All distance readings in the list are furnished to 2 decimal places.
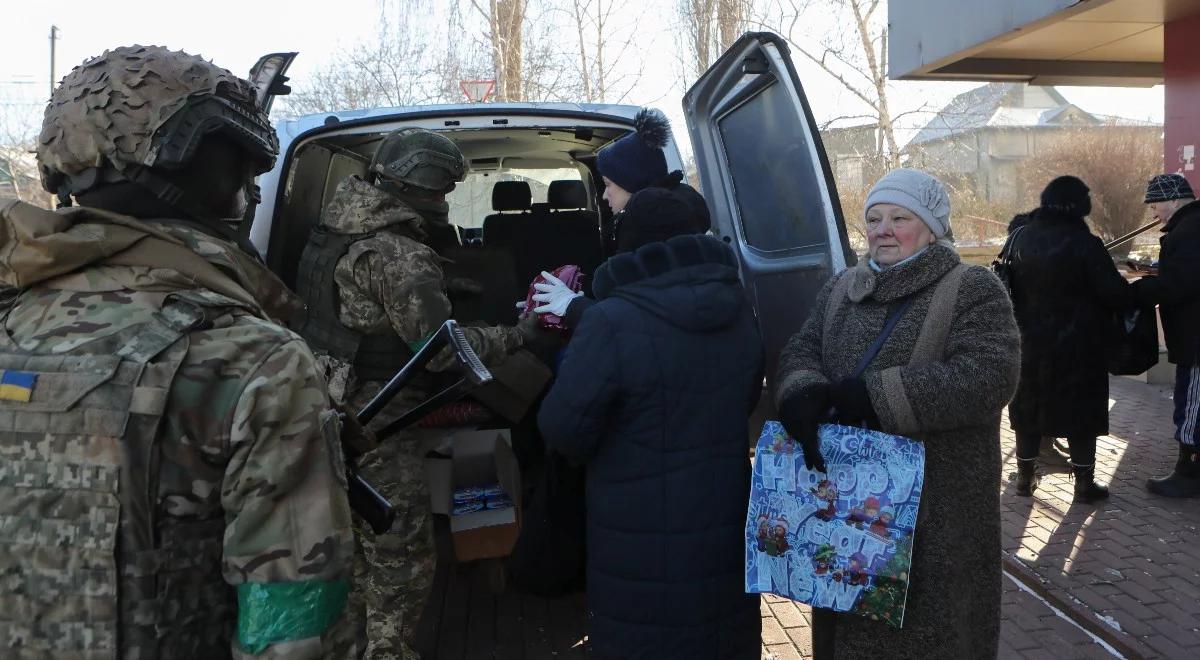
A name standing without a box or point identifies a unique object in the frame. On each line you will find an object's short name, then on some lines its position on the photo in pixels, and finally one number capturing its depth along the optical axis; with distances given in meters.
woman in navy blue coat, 2.17
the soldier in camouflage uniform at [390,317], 3.01
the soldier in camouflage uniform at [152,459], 1.27
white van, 3.06
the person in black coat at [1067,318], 4.80
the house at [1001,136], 36.69
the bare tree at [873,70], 18.12
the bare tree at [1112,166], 22.08
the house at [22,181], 24.23
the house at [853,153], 21.48
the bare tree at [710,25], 18.16
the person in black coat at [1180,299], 4.86
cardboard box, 3.66
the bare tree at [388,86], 18.80
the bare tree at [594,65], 19.59
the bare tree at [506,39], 18.00
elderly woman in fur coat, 2.20
